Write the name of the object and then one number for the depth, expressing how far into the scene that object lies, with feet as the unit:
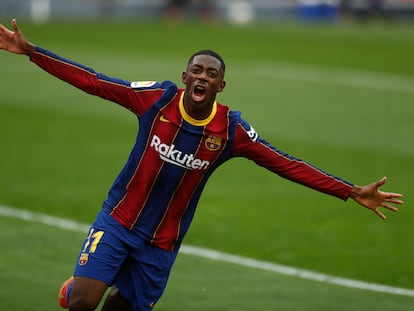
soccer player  54.44
